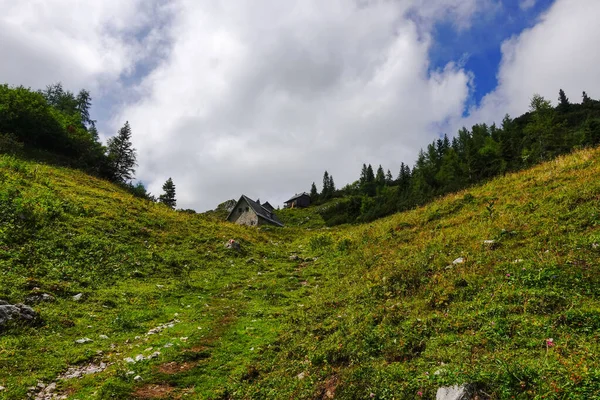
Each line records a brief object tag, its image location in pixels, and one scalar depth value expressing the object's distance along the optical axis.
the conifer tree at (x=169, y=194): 79.25
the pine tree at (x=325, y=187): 151.74
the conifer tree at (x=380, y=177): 156.24
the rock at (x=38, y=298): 11.84
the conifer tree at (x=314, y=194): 156.75
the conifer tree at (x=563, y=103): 149.14
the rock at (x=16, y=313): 10.03
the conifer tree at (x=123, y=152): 60.16
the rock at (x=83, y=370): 8.34
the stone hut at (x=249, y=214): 62.62
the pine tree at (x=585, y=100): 150.00
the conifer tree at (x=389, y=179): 163.81
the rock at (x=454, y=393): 5.31
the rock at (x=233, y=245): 27.14
